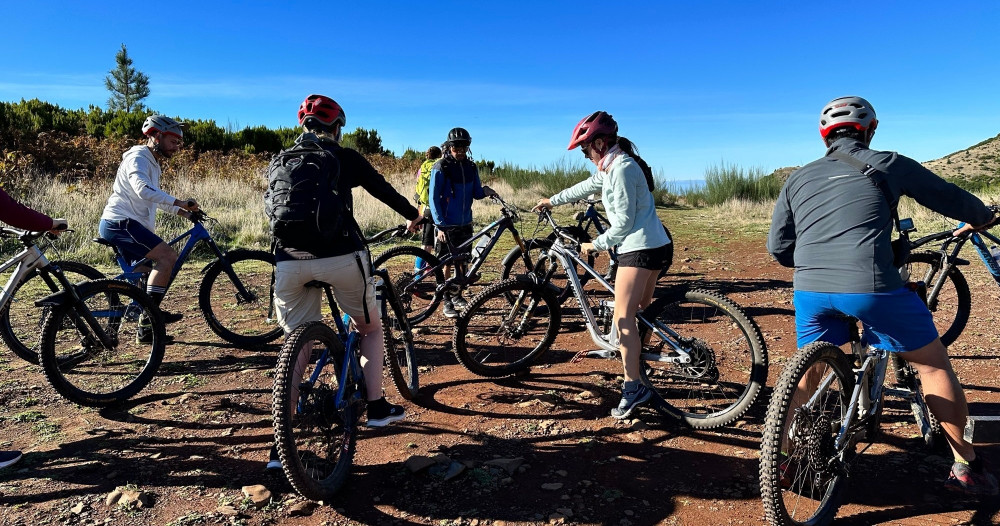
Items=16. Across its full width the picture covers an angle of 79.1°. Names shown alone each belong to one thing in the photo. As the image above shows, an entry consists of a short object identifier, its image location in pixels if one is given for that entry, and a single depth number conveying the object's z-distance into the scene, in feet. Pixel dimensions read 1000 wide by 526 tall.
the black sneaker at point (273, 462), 10.00
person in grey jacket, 8.36
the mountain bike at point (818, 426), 8.10
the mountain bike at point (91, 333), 13.19
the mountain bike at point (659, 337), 12.26
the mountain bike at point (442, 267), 19.12
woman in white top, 11.94
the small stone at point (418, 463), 10.52
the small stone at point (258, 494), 9.57
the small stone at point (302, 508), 9.34
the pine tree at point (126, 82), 144.46
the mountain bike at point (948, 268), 15.40
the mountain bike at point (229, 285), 17.47
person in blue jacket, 21.09
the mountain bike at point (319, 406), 8.65
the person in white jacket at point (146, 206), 16.46
